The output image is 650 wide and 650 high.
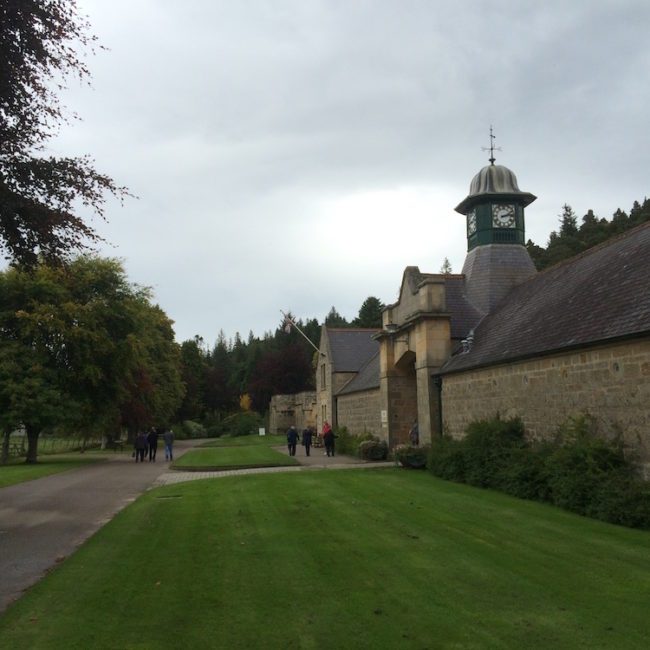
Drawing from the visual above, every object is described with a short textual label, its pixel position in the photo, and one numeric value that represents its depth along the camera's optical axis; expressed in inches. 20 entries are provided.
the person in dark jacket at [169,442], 1164.5
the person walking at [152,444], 1240.8
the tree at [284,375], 2642.7
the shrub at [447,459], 658.2
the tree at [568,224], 2962.4
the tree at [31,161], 389.4
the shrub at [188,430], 2536.9
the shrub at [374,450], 981.8
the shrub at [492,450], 585.2
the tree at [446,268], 3715.6
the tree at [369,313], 3321.9
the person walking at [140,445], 1206.3
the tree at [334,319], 5136.8
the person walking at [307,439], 1181.7
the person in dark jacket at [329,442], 1130.7
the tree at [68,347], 1130.0
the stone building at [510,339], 473.7
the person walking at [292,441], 1154.0
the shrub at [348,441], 1103.0
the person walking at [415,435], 903.7
